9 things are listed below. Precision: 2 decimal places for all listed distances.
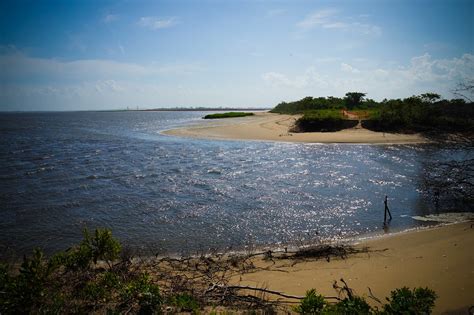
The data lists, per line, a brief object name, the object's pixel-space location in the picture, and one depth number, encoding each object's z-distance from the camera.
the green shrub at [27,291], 4.62
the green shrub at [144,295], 5.14
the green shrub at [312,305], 4.94
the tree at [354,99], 81.38
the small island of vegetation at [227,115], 94.50
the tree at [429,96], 41.12
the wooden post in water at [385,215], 11.76
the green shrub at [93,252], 6.76
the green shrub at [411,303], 4.64
